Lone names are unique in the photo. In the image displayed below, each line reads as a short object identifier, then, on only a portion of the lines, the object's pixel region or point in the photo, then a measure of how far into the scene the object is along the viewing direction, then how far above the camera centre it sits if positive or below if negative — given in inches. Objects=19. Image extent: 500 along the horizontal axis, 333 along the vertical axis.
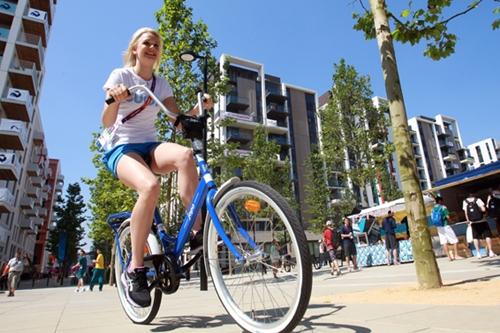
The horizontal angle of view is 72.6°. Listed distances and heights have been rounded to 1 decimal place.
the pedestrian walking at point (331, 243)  436.5 +31.2
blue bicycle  68.9 +4.4
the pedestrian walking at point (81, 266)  611.3 +22.1
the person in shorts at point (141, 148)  97.4 +39.6
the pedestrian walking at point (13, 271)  545.3 +16.8
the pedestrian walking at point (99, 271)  600.4 +11.3
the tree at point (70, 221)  2068.4 +350.6
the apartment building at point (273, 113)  1971.0 +942.6
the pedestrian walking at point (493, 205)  374.3 +56.4
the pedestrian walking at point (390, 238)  479.5 +35.1
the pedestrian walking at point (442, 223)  415.9 +44.7
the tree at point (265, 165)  1173.1 +350.9
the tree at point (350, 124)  965.8 +395.2
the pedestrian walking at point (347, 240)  466.0 +33.6
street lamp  95.7 +30.9
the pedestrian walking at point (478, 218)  363.6 +41.9
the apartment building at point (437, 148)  2942.9 +967.7
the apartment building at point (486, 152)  3363.7 +1019.4
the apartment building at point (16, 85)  1071.6 +661.1
